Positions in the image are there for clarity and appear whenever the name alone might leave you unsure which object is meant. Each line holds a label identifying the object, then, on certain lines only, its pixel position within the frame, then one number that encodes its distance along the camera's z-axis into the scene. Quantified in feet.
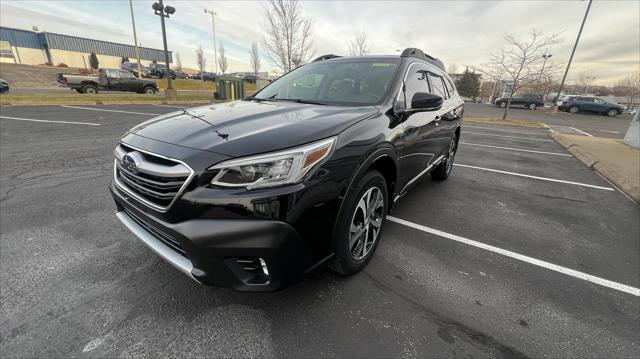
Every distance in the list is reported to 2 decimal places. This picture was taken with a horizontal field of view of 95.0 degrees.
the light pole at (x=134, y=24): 95.08
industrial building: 191.72
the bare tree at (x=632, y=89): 131.13
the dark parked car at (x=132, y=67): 130.31
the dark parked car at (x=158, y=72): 131.34
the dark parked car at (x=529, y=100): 98.12
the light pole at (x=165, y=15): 50.29
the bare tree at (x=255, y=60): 131.91
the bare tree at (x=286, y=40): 54.44
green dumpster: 65.82
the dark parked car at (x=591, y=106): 87.04
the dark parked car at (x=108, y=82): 64.34
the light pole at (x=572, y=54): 71.77
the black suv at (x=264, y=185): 5.20
